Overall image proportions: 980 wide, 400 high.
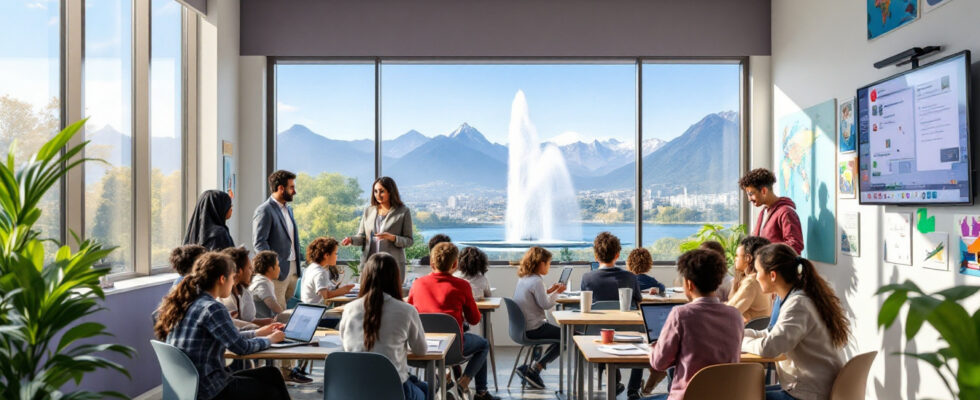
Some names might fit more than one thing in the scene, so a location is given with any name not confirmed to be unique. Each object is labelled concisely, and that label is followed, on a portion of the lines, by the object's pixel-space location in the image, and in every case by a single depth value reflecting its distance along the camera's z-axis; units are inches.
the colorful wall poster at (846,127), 221.3
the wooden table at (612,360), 141.1
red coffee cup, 155.9
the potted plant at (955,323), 54.6
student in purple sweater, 125.4
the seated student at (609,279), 220.8
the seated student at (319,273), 223.9
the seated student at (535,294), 223.0
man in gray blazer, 244.8
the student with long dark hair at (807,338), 130.3
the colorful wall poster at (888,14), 188.8
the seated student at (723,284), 217.8
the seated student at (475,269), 231.5
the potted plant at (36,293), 89.0
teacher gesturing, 249.9
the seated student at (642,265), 242.8
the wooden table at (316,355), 143.6
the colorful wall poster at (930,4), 176.3
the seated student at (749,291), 184.7
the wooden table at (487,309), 224.0
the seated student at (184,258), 178.7
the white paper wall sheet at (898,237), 189.3
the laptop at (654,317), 151.1
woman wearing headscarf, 219.0
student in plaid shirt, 136.6
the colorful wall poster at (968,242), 160.7
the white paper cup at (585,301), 201.5
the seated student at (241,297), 179.6
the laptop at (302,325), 155.3
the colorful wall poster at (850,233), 218.6
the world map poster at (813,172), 237.9
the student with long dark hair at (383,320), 139.1
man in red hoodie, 232.8
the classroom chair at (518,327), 224.5
